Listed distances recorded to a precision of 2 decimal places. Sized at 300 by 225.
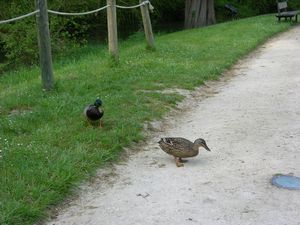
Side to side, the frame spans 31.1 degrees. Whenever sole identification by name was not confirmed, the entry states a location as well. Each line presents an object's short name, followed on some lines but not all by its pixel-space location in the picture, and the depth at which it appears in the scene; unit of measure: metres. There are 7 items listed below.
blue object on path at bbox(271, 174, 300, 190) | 5.44
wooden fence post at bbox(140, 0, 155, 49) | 14.50
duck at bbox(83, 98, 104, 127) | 6.99
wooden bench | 23.16
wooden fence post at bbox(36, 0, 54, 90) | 8.71
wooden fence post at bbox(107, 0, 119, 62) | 11.53
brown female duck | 6.11
